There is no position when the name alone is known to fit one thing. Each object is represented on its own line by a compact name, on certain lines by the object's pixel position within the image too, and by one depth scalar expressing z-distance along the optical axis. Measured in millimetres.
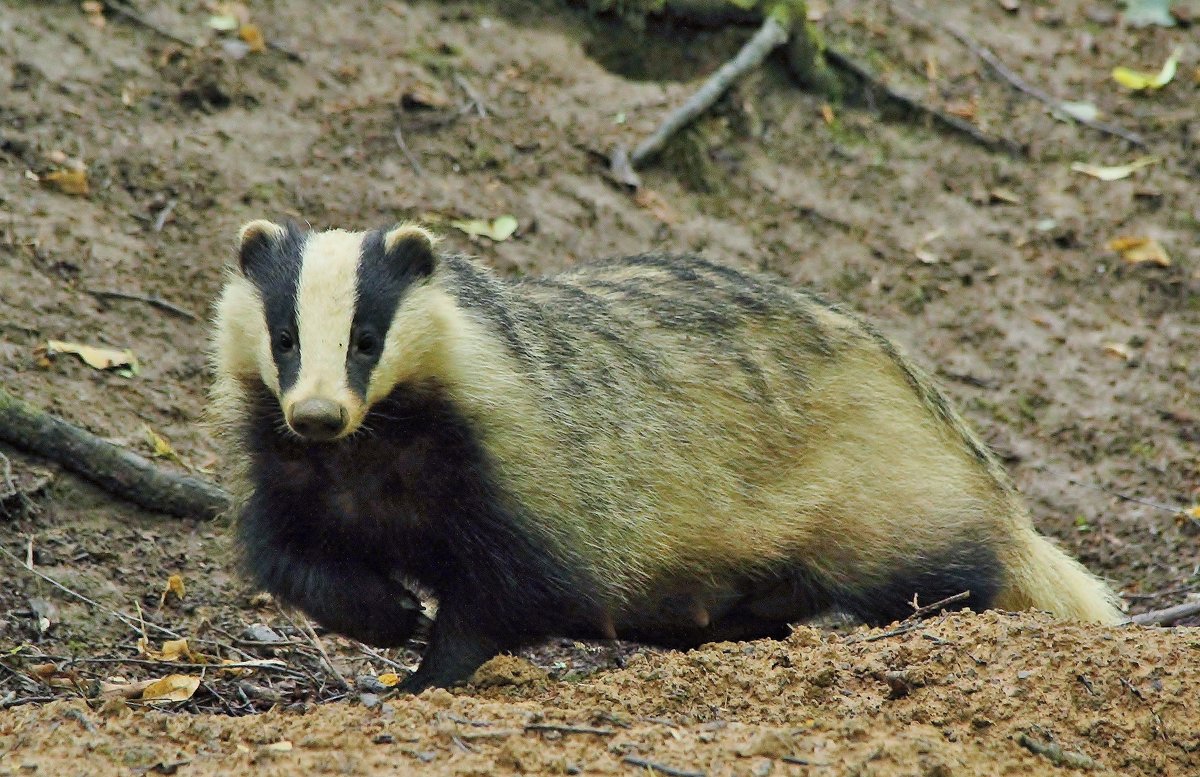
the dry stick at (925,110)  19203
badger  9742
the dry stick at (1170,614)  11672
